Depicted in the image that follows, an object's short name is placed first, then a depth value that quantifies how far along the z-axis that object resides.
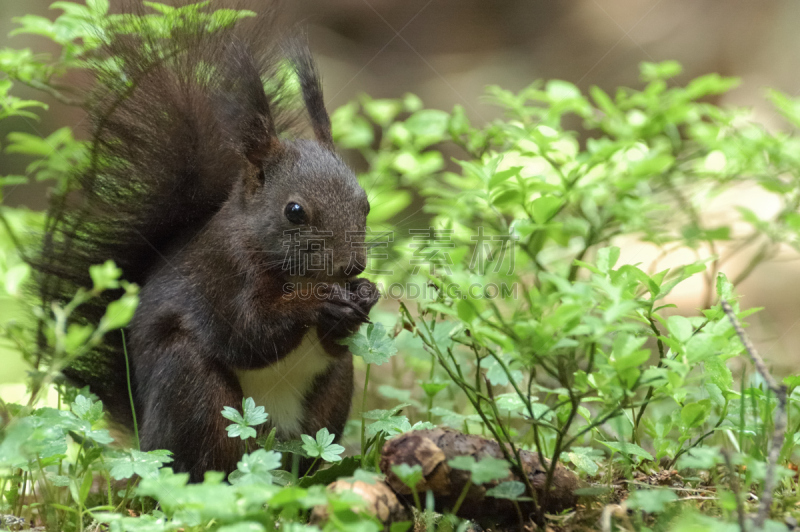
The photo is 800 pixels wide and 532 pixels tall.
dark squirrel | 4.28
